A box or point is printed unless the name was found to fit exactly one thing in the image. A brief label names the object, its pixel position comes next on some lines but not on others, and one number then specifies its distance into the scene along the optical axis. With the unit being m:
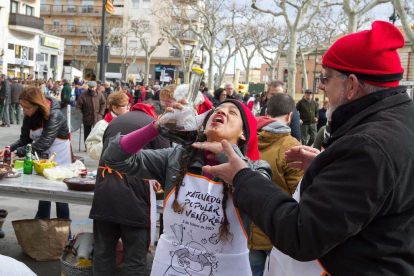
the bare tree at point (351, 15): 18.11
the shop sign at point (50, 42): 52.81
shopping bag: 4.98
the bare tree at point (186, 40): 65.36
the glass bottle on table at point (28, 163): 5.03
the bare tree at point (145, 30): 55.16
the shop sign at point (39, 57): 43.84
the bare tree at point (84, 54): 68.38
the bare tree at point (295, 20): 23.30
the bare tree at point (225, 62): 55.10
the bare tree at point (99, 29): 60.12
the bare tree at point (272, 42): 49.25
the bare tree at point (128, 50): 63.36
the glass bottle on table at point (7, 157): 5.32
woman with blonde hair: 4.96
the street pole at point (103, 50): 15.20
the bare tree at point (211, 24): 37.12
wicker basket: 4.10
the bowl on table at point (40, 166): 4.95
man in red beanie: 1.44
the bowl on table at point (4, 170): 4.55
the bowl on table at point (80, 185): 4.35
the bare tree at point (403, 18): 14.62
